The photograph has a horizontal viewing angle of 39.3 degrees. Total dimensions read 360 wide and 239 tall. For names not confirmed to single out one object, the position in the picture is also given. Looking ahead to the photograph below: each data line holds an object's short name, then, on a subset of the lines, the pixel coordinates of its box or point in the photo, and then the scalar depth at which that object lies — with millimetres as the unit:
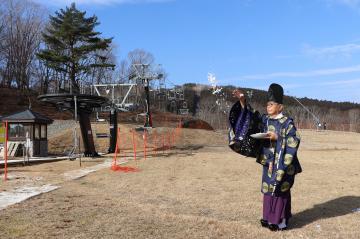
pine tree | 54938
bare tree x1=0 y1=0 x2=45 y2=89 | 73000
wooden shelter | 26297
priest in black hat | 7635
